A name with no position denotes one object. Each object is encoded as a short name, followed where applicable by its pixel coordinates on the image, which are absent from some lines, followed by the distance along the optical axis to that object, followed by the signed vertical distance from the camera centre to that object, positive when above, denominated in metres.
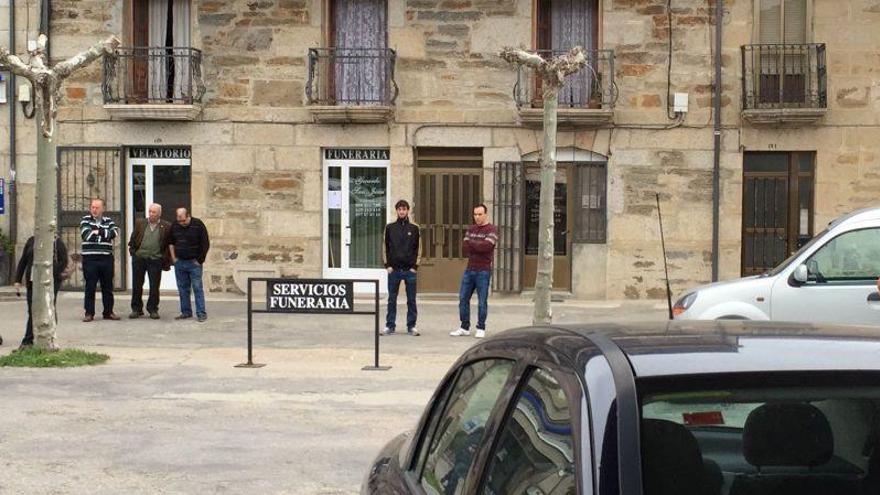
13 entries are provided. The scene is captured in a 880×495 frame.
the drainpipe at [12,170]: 20.38 +0.77
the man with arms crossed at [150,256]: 17.34 -0.68
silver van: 10.60 -0.65
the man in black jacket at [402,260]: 15.28 -0.63
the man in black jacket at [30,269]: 13.45 -0.72
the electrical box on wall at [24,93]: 20.23 +2.17
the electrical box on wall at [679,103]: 19.70 +2.01
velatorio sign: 20.50 +1.13
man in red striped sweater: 15.09 -0.69
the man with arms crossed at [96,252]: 16.75 -0.60
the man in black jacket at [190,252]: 16.81 -0.59
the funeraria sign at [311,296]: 12.22 -0.91
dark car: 2.57 -0.49
